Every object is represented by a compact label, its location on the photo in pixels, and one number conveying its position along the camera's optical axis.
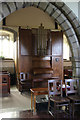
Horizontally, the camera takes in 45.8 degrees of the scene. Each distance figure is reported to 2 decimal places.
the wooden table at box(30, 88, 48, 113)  2.47
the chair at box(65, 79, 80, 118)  2.34
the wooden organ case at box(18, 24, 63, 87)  4.19
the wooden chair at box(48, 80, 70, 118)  2.29
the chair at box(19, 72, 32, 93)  3.99
